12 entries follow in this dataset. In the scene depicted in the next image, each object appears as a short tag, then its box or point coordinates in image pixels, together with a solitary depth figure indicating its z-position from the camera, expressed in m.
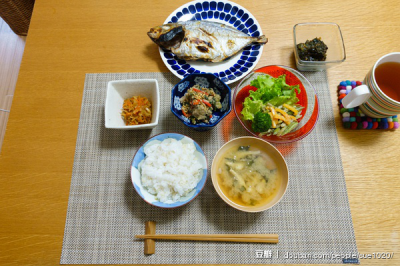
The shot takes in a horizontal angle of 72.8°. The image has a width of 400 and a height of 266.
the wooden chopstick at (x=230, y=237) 0.44
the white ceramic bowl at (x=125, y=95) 0.46
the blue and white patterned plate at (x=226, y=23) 0.53
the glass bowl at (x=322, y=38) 0.52
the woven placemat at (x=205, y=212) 0.44
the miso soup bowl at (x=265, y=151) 0.42
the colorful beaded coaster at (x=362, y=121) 0.50
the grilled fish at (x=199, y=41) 0.53
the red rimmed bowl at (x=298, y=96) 0.48
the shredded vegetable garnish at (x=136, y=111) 0.49
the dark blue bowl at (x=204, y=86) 0.47
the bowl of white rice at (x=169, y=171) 0.42
